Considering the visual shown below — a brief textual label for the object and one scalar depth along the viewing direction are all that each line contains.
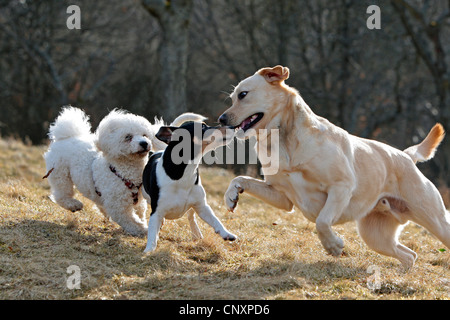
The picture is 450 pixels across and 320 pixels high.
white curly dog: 5.91
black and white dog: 5.32
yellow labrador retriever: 5.21
